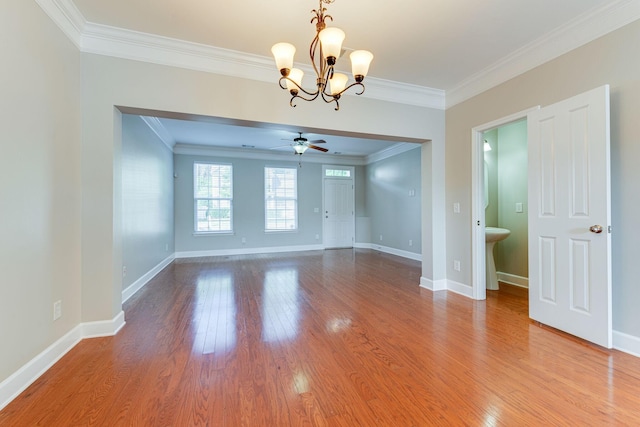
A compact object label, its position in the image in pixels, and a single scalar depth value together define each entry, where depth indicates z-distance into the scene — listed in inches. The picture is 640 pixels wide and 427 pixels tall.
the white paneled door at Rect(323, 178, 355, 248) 300.0
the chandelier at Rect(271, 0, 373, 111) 65.8
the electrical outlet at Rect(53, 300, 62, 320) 77.8
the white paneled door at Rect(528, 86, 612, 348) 81.1
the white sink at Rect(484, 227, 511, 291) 144.2
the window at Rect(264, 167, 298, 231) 276.2
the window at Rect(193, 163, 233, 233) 253.0
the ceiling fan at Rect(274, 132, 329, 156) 197.6
